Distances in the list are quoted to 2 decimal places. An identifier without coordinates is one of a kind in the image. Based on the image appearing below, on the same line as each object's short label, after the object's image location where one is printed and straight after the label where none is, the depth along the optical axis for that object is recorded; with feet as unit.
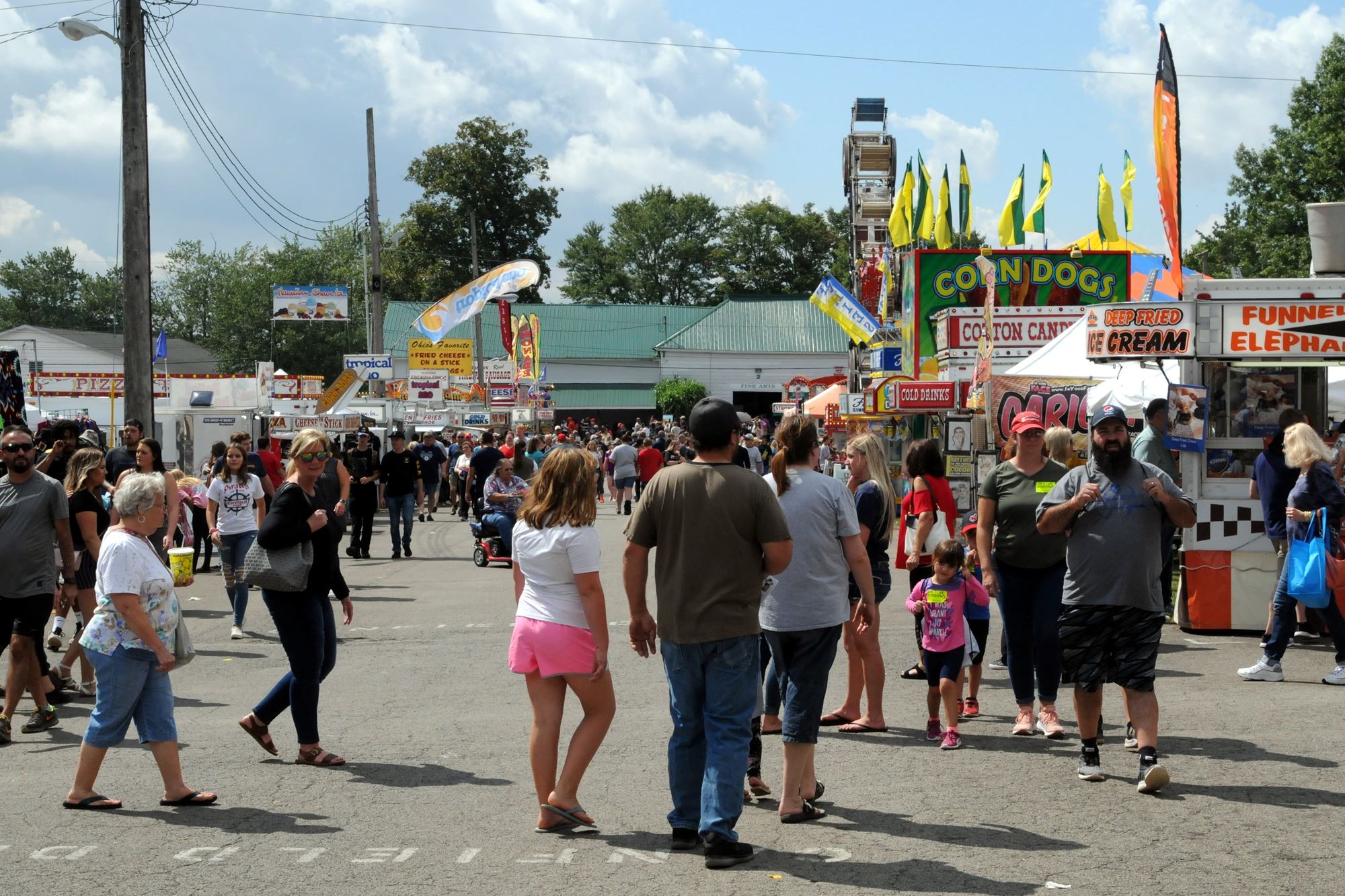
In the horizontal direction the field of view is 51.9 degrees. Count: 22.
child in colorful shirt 24.22
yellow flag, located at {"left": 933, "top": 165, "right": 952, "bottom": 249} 97.19
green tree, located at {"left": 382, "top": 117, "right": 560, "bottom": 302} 244.83
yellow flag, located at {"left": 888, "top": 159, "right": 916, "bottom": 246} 100.07
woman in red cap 23.76
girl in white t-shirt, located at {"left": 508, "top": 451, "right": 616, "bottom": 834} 18.72
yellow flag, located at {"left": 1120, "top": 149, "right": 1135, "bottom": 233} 96.32
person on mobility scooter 59.57
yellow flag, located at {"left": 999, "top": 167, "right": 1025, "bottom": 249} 95.86
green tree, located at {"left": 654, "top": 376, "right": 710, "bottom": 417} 235.81
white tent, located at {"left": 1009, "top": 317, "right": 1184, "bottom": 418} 47.83
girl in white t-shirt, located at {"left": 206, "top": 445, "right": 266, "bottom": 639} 40.63
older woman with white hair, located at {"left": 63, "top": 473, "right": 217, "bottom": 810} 20.25
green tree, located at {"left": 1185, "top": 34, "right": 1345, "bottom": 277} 161.89
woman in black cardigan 23.26
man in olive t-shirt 17.39
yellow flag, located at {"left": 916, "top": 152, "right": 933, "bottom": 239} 97.30
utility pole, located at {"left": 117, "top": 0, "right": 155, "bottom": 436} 53.72
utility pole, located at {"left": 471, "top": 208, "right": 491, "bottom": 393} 161.27
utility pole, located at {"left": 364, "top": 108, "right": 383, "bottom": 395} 107.04
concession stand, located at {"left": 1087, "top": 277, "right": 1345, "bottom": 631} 35.42
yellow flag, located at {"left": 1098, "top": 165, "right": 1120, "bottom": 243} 95.81
